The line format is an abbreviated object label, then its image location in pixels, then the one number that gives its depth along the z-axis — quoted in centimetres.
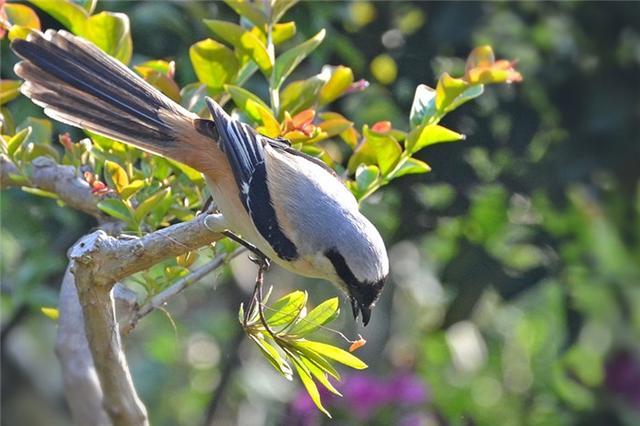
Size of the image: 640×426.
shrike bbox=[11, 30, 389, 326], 482
